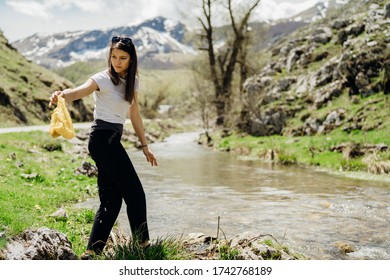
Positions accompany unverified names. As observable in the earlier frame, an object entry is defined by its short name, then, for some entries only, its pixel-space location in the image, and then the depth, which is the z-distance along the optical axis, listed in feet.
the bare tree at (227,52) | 142.51
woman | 17.83
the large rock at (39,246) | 16.69
